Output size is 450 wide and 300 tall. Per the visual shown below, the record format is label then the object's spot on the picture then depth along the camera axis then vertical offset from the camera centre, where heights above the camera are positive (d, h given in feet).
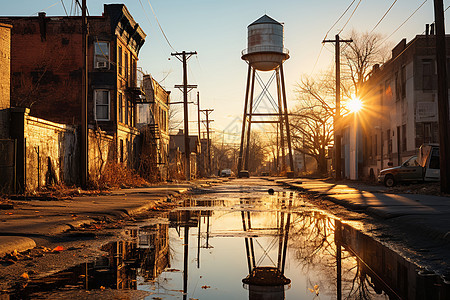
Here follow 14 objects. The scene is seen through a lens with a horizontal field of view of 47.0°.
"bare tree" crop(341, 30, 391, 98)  193.06 +39.58
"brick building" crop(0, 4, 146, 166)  108.17 +21.59
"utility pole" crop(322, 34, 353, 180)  118.93 +14.04
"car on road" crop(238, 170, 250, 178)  236.43 -3.06
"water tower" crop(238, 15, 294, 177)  177.37 +41.41
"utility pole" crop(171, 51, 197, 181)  138.72 +15.84
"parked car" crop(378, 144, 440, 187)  88.63 -0.85
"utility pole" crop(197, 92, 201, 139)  229.04 +27.39
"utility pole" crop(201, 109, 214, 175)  251.60 +25.78
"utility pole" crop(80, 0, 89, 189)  69.56 +6.13
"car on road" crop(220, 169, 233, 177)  300.59 -3.27
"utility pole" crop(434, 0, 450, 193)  60.08 +6.59
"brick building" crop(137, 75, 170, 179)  133.39 +12.95
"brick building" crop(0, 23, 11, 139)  59.41 +11.07
